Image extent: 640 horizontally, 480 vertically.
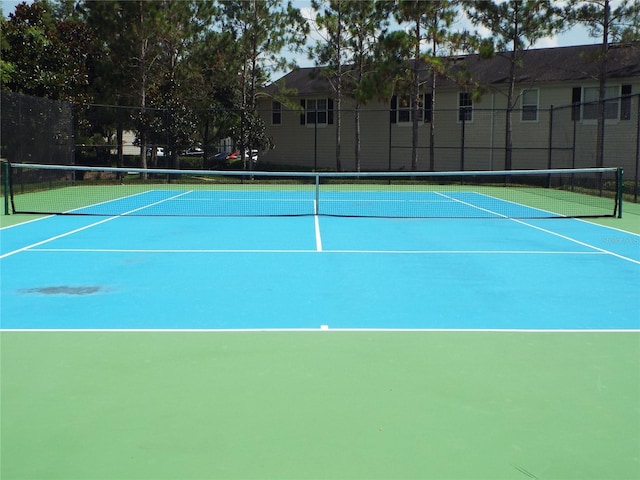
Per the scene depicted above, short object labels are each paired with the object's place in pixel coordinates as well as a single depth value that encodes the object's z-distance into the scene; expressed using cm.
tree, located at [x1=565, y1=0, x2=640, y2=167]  2552
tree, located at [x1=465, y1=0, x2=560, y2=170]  2794
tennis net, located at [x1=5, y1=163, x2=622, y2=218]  1770
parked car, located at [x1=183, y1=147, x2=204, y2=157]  3113
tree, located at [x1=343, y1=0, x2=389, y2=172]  3128
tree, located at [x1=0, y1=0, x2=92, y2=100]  2664
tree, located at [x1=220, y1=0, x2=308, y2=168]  3278
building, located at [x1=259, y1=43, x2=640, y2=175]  3173
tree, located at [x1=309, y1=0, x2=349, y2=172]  3297
